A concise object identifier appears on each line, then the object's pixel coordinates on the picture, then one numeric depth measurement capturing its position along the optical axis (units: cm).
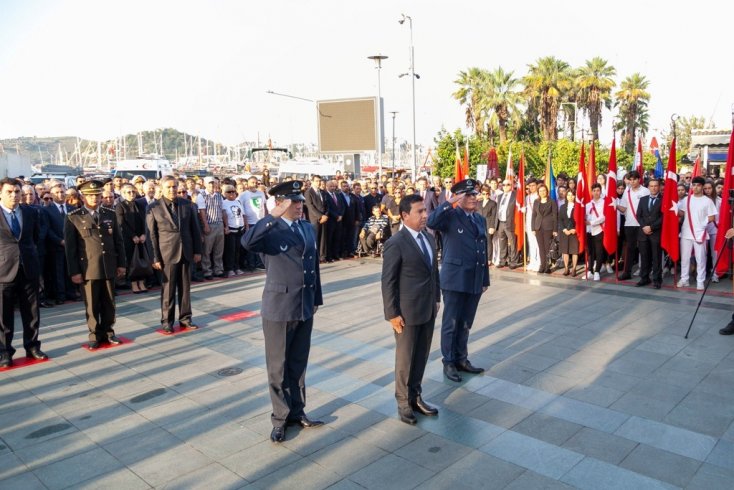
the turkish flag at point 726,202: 858
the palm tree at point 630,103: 4231
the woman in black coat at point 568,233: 1135
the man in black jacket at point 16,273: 651
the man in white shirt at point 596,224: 1116
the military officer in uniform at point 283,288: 459
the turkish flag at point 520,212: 1207
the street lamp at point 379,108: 2498
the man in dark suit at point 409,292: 479
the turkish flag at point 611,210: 1079
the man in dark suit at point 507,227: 1243
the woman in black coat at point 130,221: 1021
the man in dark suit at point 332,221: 1399
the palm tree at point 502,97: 3878
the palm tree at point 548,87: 3922
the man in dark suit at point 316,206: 1360
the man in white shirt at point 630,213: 1078
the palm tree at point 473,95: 3953
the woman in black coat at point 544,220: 1155
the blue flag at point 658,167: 1454
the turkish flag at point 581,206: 1107
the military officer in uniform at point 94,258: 710
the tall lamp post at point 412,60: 2468
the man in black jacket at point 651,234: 1026
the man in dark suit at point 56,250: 995
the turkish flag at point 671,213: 997
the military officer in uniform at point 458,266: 592
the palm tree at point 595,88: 3984
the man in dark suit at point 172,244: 783
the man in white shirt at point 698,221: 991
